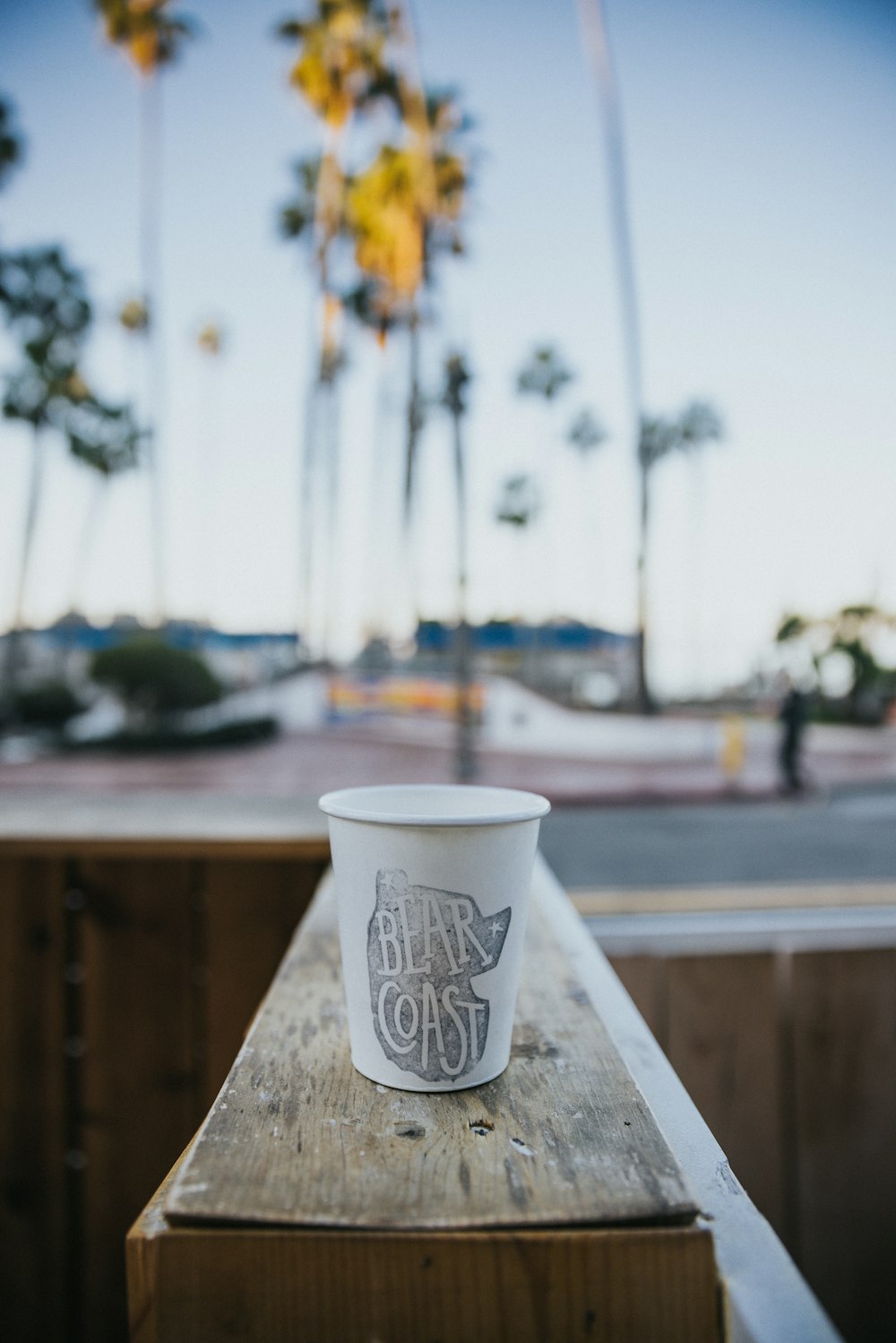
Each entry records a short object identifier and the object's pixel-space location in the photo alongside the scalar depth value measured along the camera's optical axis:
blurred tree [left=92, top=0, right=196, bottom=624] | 12.93
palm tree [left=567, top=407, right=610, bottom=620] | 26.11
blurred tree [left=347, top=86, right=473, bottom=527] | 11.06
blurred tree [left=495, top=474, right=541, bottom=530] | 27.36
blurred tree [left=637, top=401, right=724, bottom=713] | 20.05
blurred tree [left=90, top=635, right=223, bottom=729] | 12.56
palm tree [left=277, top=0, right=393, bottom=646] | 11.30
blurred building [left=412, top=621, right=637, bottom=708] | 20.06
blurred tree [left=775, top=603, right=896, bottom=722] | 13.93
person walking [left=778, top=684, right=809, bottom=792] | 8.95
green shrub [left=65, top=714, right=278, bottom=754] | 11.83
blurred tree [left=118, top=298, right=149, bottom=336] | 21.34
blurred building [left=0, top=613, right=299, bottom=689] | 15.22
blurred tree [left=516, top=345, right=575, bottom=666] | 22.03
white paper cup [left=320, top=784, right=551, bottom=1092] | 0.57
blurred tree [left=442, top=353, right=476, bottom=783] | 7.89
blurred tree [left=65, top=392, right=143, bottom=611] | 17.30
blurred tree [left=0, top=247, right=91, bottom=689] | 14.66
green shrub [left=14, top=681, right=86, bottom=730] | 13.20
